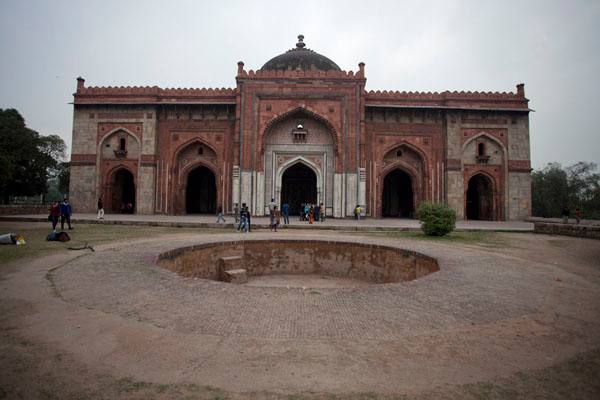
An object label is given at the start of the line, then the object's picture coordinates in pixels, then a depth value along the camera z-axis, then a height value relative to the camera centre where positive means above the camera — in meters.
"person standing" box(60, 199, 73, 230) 10.13 -0.08
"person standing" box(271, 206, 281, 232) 11.51 -0.45
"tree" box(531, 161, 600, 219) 28.88 +2.19
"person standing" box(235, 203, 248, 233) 11.02 -0.23
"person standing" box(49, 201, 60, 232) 9.88 -0.15
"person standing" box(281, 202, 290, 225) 14.00 +0.00
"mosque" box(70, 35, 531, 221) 18.47 +4.53
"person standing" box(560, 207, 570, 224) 15.29 -0.09
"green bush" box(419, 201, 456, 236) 10.34 -0.21
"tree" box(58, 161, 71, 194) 37.41 +4.27
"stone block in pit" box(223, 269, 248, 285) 6.77 -1.44
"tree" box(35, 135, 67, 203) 29.55 +5.50
